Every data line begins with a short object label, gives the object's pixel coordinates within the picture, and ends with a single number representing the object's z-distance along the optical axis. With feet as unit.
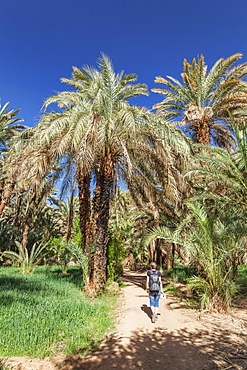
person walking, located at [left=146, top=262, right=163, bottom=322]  19.70
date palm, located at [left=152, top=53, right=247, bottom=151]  38.68
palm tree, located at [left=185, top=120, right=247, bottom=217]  23.90
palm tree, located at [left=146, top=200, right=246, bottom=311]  21.34
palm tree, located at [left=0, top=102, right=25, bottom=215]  49.37
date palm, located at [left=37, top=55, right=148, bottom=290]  26.37
